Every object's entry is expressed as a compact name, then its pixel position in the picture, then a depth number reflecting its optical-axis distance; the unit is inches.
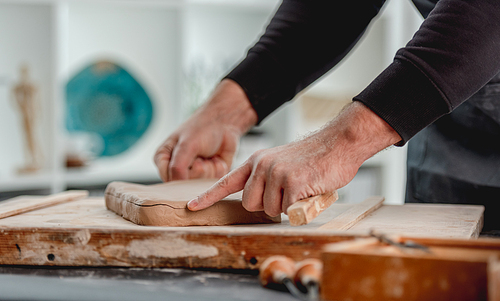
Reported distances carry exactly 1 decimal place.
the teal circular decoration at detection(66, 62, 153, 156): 130.3
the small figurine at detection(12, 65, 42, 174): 110.0
